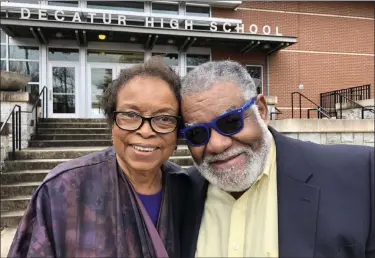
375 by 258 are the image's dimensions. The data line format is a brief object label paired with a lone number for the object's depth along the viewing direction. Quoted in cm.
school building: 1176
